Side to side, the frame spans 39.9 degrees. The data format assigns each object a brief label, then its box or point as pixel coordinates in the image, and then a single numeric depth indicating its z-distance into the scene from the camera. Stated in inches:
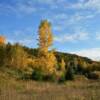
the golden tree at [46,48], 767.1
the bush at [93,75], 805.4
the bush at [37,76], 550.7
